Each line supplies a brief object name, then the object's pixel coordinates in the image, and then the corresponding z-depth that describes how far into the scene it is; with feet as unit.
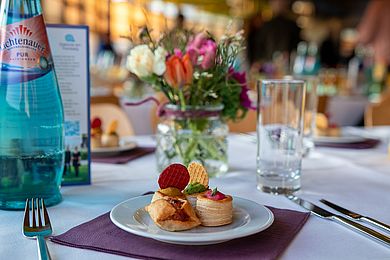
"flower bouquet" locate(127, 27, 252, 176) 3.37
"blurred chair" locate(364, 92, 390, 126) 8.48
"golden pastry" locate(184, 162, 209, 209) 2.26
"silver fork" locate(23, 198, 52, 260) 2.02
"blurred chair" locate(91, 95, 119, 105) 8.91
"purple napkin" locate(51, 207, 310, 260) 1.93
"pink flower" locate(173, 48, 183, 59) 3.38
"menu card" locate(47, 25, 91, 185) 3.22
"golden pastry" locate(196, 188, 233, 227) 2.13
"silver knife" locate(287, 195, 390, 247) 2.17
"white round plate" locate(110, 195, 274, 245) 1.90
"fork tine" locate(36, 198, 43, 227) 2.24
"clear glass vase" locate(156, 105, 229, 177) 3.54
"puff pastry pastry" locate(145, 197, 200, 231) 2.03
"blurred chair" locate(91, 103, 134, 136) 6.35
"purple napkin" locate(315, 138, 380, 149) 4.93
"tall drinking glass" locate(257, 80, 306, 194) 3.16
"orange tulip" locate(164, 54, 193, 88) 3.24
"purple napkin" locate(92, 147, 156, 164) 4.03
